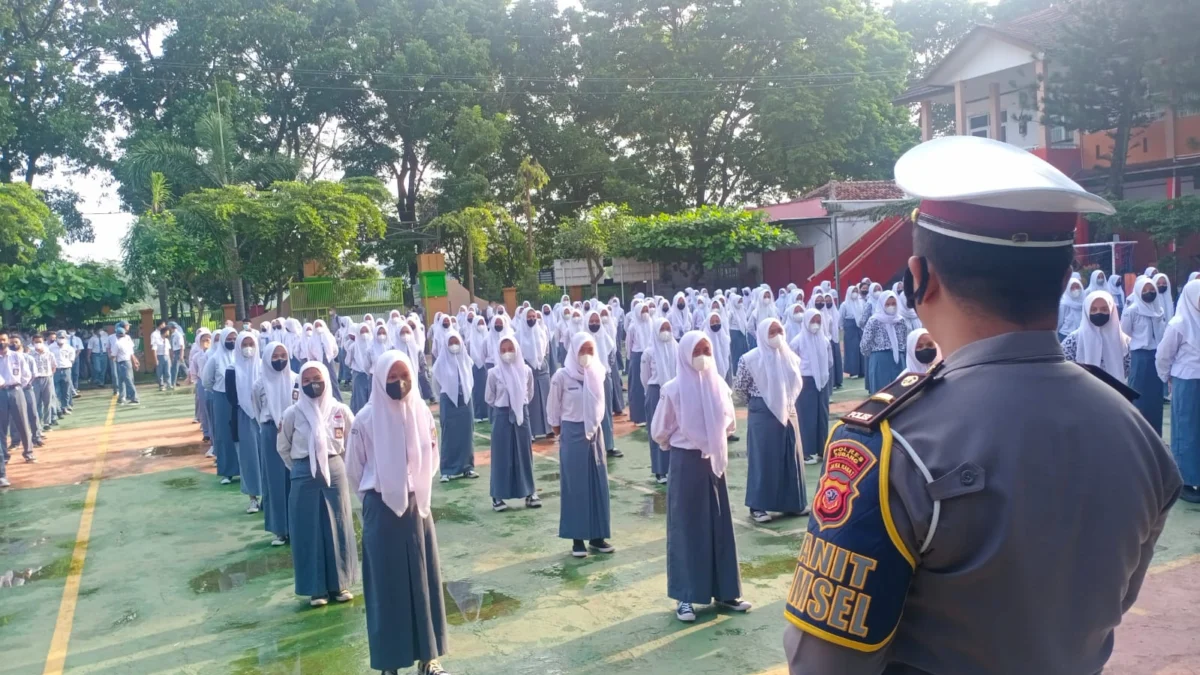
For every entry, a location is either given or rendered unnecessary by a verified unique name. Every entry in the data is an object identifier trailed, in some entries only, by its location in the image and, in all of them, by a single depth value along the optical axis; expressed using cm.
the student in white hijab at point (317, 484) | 620
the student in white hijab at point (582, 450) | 702
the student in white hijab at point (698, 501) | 559
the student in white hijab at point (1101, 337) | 794
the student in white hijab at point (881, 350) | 1151
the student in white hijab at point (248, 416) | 927
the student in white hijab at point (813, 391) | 976
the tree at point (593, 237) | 2519
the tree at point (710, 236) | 2430
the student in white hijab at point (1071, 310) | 1287
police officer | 133
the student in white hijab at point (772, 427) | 757
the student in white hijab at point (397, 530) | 493
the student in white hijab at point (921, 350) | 738
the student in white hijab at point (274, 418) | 786
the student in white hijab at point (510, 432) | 873
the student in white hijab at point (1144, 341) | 910
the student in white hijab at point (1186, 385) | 746
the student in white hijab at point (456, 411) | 1019
